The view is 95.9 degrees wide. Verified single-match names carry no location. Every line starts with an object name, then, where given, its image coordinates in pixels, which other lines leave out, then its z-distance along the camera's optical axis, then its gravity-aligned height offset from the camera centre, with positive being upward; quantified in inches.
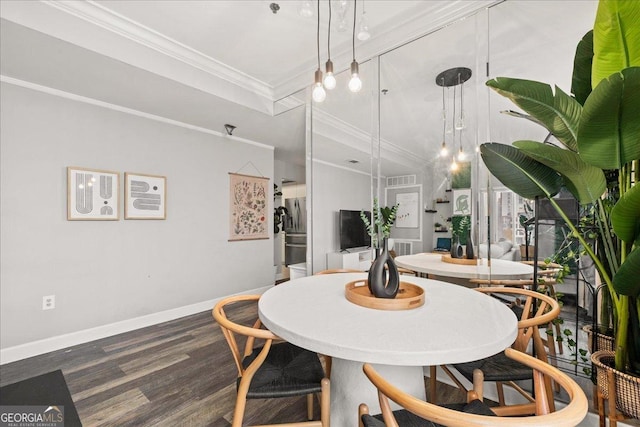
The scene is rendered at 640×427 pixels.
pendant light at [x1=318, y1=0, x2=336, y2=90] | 65.3 +31.2
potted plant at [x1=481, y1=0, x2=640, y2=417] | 34.8 +9.7
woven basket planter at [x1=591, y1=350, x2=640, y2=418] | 39.6 -24.6
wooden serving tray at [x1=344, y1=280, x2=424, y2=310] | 49.4 -15.4
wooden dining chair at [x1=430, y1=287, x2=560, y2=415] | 48.3 -26.7
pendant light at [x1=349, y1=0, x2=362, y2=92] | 66.0 +31.0
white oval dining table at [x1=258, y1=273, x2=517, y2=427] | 34.7 -16.2
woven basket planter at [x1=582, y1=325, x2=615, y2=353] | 48.9 -21.9
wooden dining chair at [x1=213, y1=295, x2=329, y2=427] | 45.9 -27.7
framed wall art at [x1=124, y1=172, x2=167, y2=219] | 123.2 +7.5
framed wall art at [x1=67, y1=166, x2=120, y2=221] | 108.3 +7.3
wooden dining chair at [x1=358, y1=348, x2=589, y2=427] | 23.7 -17.4
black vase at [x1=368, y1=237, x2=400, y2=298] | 53.3 -12.1
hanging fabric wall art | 162.2 +3.7
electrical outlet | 102.2 -32.0
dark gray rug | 68.6 -47.7
